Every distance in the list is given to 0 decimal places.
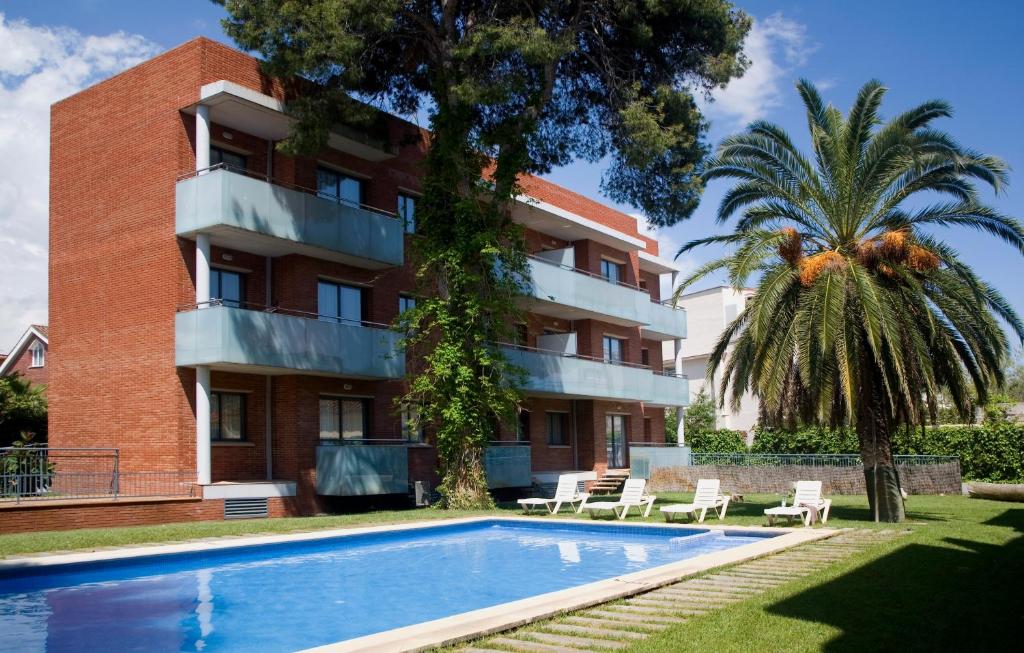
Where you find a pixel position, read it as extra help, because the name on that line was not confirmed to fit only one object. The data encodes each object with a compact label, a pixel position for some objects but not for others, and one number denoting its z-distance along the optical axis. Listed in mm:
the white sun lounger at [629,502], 21578
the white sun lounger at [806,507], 18344
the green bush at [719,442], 42875
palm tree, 18203
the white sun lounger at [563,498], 23688
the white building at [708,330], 57188
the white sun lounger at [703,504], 20109
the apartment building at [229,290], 22219
